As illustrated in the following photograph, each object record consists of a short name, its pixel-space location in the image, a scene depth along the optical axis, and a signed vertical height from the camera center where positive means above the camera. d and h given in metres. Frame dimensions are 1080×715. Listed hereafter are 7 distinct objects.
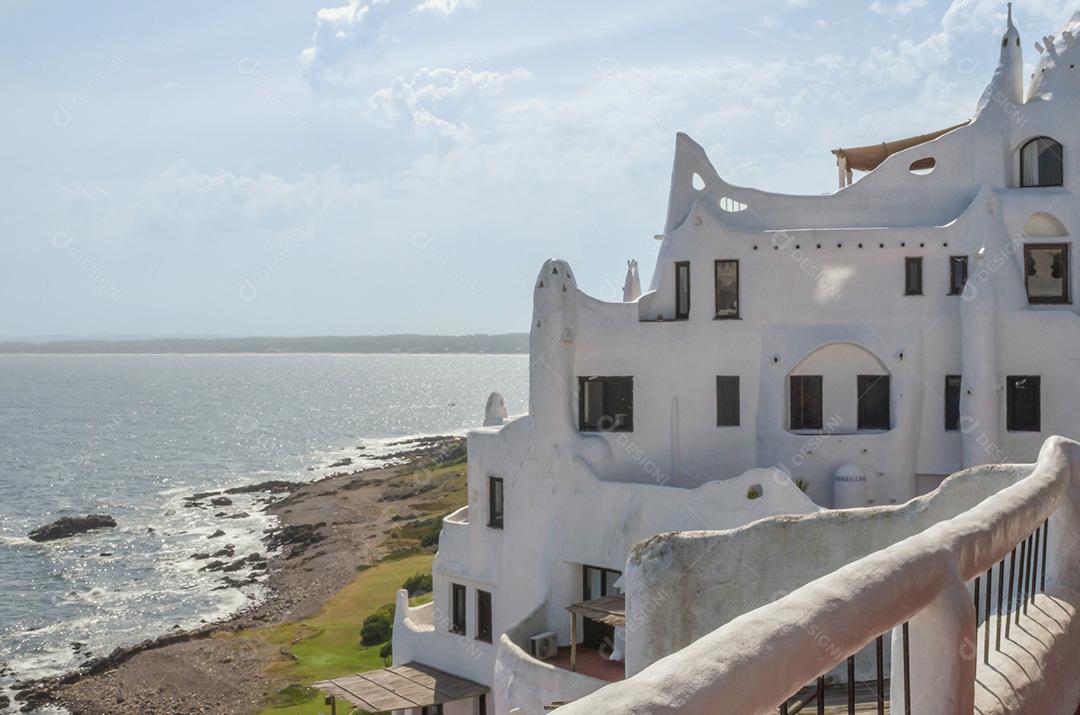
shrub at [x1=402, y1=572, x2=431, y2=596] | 50.12 -11.80
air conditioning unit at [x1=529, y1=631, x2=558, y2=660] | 23.72 -7.01
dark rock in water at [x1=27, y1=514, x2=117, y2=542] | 71.88 -12.80
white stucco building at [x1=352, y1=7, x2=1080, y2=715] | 25.88 -0.45
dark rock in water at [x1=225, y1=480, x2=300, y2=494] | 92.62 -12.89
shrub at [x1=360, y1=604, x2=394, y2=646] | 44.72 -12.43
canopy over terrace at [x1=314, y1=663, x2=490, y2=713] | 24.70 -8.62
